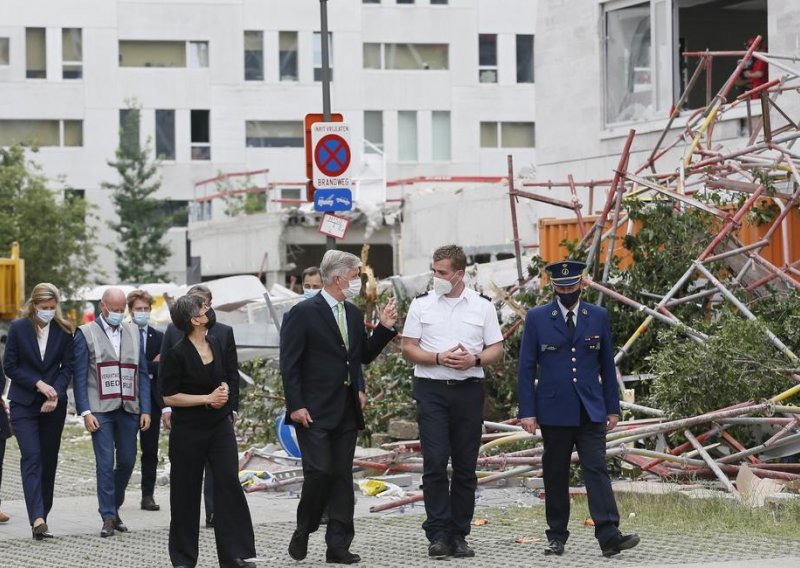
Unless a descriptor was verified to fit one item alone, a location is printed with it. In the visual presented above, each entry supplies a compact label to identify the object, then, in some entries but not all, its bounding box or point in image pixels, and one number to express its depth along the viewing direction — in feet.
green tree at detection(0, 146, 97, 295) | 138.41
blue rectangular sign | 57.82
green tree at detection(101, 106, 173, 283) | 176.76
